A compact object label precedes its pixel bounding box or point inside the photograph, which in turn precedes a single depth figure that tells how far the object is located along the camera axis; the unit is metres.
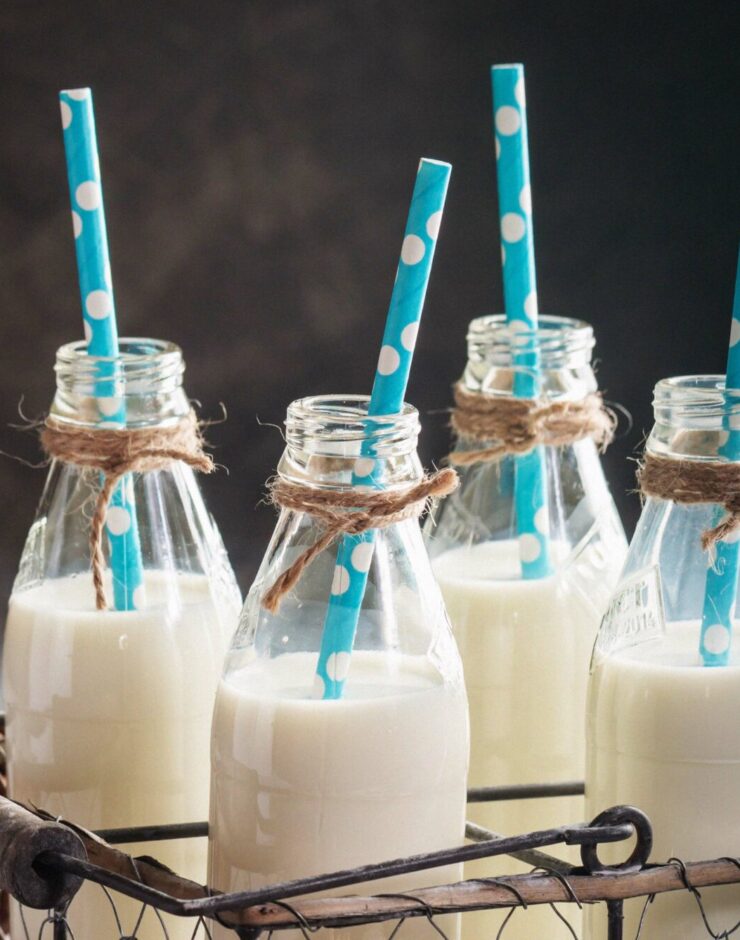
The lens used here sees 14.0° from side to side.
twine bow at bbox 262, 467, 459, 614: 0.72
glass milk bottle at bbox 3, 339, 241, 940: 0.78
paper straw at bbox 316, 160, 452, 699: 0.71
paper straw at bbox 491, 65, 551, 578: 0.82
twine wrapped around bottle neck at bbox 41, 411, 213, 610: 0.78
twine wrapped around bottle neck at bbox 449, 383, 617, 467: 0.82
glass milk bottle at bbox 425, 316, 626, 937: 0.80
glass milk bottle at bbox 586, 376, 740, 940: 0.74
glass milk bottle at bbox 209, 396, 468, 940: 0.72
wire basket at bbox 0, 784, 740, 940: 0.68
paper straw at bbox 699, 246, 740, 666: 0.74
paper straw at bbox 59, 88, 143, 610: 0.78
